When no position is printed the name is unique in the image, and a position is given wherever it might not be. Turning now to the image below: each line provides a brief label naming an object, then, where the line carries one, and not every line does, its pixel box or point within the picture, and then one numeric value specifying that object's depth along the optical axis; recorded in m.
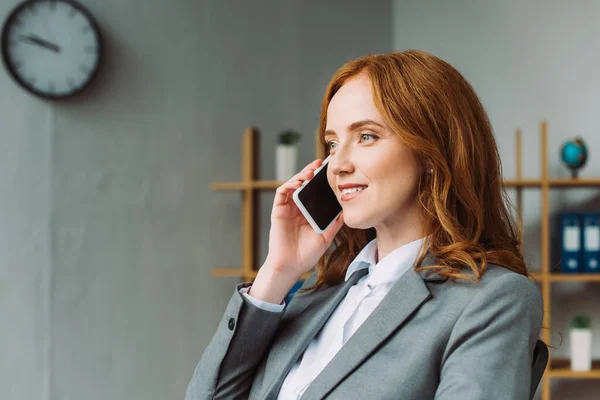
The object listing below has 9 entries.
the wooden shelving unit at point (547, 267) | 3.41
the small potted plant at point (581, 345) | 3.46
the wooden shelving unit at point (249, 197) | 3.54
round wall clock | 3.31
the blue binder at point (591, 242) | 3.45
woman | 1.14
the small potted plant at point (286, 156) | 3.63
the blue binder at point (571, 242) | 3.48
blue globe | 3.56
